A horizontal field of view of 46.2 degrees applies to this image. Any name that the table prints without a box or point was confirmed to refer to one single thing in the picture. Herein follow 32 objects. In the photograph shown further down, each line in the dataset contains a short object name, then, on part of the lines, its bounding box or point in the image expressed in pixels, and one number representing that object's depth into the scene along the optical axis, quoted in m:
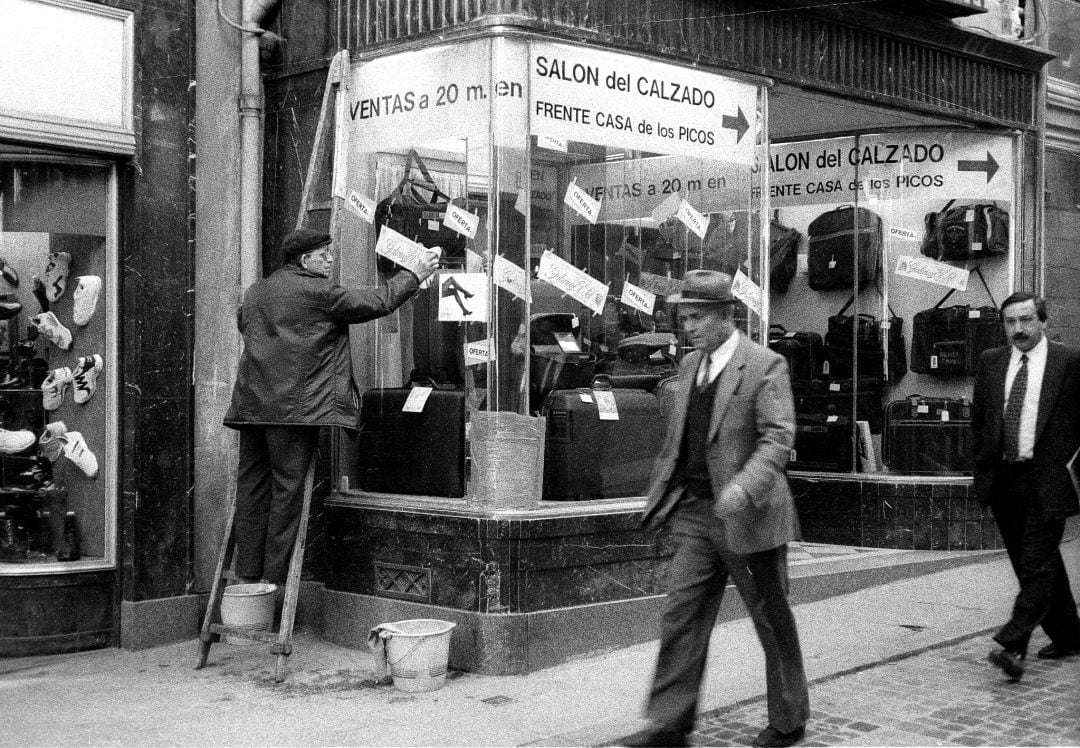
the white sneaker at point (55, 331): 7.44
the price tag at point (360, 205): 7.75
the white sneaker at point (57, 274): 7.43
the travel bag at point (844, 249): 10.85
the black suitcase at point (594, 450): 7.45
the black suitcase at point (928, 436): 10.23
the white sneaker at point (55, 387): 7.43
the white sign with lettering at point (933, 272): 10.64
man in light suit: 5.14
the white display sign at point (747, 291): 8.56
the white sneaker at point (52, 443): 7.43
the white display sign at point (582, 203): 7.61
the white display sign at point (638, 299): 8.06
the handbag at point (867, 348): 10.75
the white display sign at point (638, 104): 7.33
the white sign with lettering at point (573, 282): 7.50
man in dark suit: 6.61
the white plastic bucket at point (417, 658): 6.43
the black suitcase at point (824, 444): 10.59
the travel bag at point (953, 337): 10.49
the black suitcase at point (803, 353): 10.95
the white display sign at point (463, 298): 7.23
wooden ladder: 6.63
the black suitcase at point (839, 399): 10.67
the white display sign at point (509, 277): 7.19
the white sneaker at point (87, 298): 7.41
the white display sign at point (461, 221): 7.27
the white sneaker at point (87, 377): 7.42
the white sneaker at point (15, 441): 7.39
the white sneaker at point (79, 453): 7.41
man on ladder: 6.82
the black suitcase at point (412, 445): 7.37
